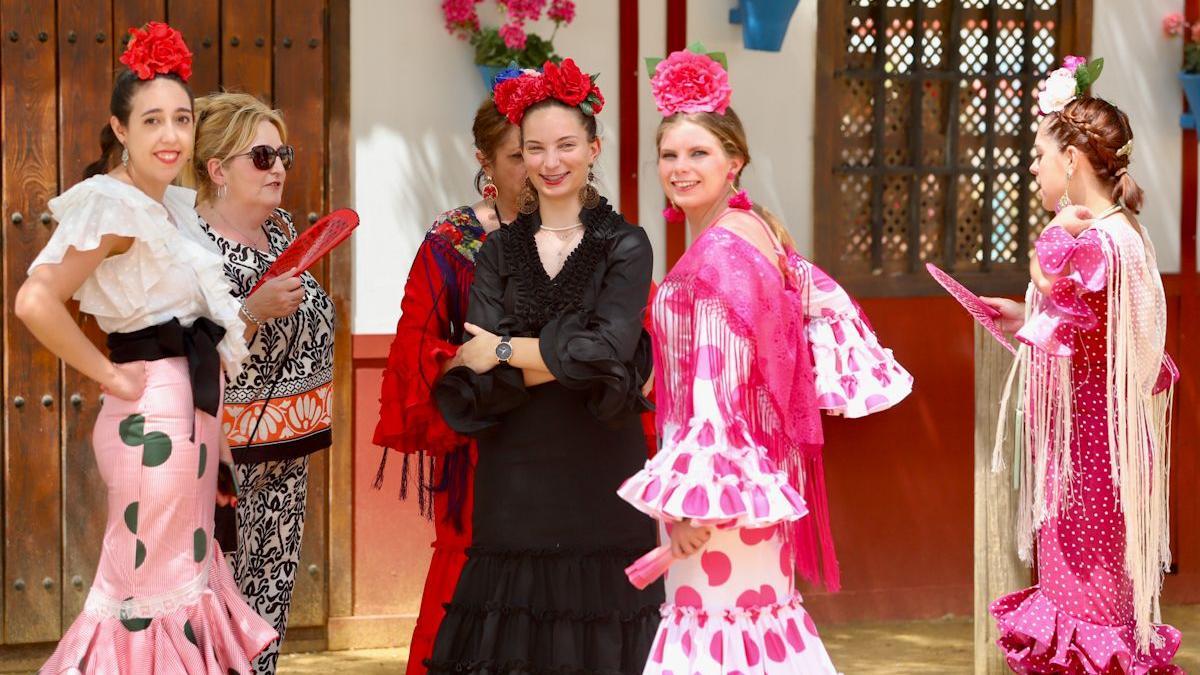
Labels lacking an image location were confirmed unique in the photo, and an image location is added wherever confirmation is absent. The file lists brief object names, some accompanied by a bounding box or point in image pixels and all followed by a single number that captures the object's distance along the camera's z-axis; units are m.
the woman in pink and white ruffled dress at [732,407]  8.00
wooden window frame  13.29
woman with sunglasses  10.12
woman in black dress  8.49
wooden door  11.70
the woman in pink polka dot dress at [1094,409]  9.84
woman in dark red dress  9.56
